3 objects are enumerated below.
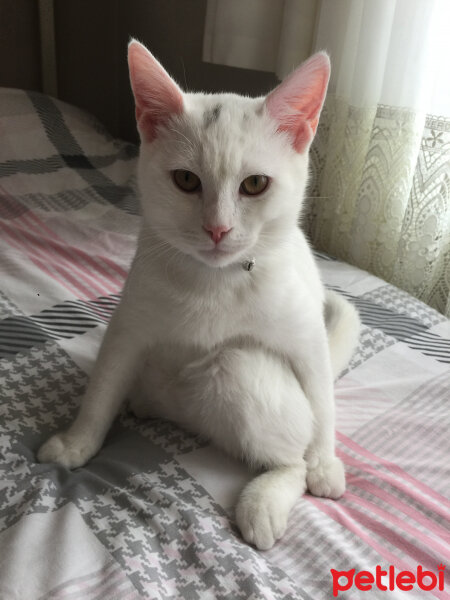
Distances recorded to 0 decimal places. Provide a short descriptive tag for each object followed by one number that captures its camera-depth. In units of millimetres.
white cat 733
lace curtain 1325
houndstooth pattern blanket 640
